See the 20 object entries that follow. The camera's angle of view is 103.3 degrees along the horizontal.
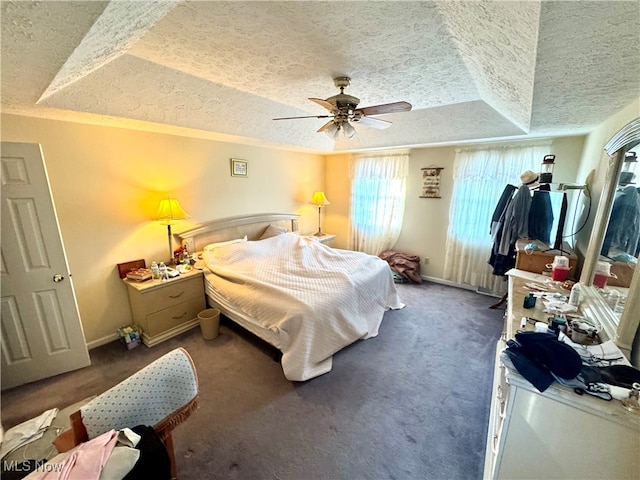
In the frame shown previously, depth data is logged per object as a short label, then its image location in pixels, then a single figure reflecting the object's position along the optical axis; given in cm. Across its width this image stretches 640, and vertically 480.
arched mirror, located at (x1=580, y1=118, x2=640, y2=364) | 116
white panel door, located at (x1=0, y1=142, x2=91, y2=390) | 194
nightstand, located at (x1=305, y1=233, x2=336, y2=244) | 489
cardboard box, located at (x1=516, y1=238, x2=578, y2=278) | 234
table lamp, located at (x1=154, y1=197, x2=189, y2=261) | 281
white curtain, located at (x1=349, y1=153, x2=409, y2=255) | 455
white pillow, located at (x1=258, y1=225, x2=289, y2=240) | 405
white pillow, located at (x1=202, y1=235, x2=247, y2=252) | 323
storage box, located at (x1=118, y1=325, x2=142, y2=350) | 262
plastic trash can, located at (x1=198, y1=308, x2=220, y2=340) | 275
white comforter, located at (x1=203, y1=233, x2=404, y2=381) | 217
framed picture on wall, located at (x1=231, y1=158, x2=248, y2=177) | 366
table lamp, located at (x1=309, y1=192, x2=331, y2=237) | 490
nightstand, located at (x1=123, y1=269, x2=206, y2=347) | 264
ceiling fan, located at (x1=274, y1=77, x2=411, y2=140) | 203
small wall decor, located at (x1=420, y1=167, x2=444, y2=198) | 416
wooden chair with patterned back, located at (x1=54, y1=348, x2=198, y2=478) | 107
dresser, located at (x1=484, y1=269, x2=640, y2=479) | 89
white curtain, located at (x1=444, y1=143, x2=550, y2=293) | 353
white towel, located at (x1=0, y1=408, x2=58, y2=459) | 150
